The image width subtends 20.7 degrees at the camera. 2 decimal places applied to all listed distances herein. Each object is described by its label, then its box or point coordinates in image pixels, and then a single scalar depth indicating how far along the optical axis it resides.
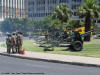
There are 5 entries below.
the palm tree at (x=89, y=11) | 41.78
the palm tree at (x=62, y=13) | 59.17
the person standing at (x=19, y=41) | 22.69
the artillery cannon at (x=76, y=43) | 24.00
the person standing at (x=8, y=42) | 23.34
